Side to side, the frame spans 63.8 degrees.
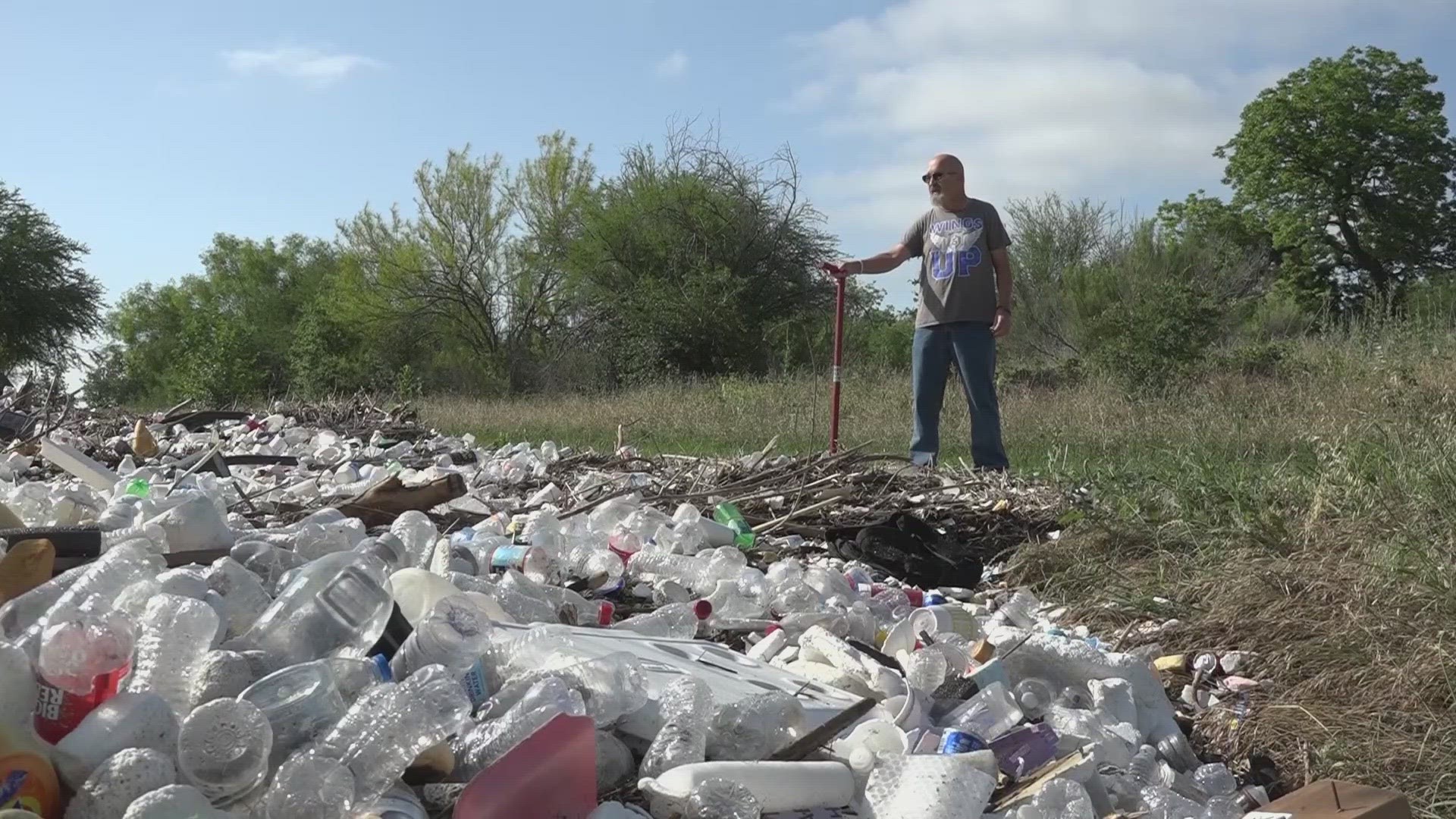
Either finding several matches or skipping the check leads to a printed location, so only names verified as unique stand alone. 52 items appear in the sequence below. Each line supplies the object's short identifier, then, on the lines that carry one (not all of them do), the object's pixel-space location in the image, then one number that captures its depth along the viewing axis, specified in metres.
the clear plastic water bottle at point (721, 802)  1.78
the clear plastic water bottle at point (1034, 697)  2.69
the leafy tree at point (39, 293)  29.52
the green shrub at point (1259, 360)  13.70
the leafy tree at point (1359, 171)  39.78
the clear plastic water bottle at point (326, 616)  2.22
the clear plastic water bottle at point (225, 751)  1.62
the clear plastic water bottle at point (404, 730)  1.71
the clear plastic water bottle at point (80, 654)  1.83
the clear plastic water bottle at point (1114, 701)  2.66
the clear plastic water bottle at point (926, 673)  2.66
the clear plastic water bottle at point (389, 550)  3.01
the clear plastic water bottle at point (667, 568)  3.63
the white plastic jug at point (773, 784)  1.84
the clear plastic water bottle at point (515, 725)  1.86
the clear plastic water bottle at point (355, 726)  1.74
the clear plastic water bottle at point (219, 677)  1.89
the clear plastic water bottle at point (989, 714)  2.48
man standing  6.28
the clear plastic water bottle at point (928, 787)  1.91
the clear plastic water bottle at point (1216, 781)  2.46
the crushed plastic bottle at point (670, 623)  2.96
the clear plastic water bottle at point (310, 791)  1.59
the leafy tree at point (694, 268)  27.20
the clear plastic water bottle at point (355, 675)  1.98
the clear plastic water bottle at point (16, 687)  1.74
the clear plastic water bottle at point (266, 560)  2.83
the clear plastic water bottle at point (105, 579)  2.09
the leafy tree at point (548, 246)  33.41
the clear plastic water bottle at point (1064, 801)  2.04
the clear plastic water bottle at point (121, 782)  1.53
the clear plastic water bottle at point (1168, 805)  2.23
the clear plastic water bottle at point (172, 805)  1.45
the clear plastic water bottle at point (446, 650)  2.09
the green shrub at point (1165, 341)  14.64
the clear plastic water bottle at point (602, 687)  2.05
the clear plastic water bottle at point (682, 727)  1.95
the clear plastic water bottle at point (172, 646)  1.94
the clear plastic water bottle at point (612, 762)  1.95
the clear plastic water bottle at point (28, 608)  2.17
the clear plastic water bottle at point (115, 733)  1.62
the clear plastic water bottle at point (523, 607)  2.80
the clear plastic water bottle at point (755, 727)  2.06
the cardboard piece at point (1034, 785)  2.10
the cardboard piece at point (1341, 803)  2.09
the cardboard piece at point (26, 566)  2.40
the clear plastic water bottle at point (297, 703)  1.79
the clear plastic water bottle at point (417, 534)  3.46
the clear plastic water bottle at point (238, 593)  2.38
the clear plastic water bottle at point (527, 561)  3.40
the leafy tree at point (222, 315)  46.44
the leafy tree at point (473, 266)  34.69
